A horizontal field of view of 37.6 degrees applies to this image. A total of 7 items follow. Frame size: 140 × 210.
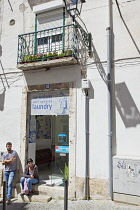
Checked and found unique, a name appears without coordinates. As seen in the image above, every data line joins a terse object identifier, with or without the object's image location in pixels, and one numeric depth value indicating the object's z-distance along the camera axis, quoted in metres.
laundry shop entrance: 6.29
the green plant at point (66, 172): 5.95
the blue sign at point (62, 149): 6.18
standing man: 6.04
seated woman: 5.84
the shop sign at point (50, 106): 6.29
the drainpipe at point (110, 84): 5.28
